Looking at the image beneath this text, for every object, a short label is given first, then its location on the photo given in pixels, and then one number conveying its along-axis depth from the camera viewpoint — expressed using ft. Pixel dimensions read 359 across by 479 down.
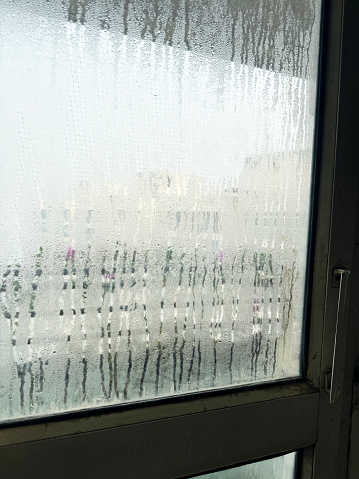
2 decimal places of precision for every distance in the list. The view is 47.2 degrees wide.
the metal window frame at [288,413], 2.75
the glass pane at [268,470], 3.40
